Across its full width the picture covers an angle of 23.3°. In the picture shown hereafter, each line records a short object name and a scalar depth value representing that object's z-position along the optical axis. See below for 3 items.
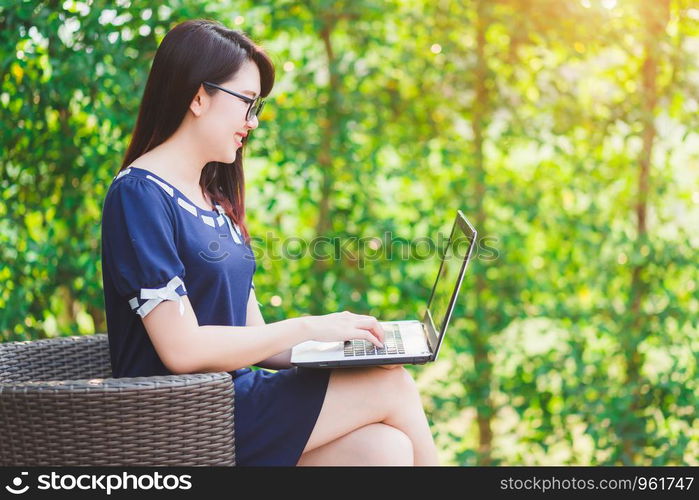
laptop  2.78
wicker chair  2.64
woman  2.73
